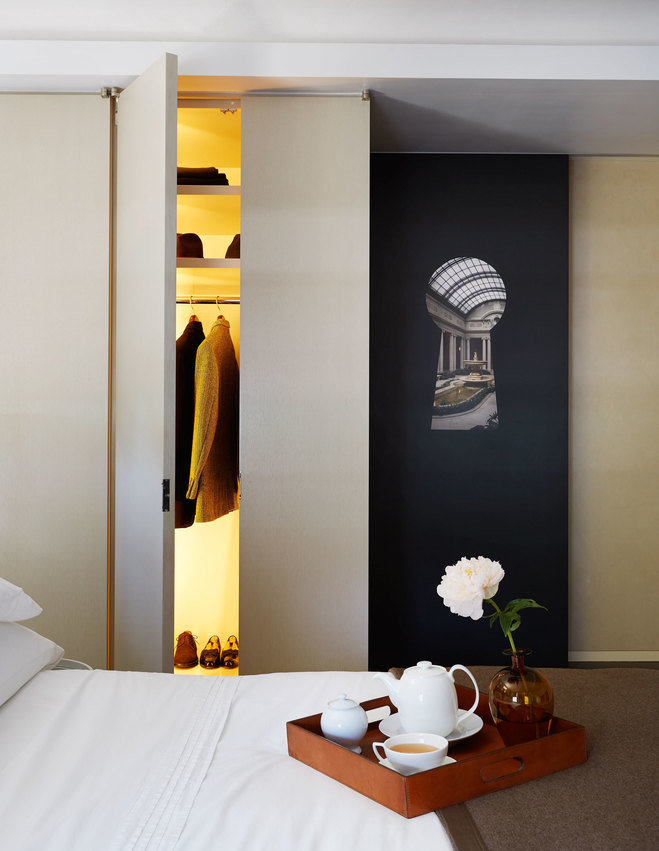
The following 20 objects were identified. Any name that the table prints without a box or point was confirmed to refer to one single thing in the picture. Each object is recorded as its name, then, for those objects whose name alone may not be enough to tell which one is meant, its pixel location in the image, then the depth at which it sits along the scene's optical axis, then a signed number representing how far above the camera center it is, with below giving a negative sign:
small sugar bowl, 1.20 -0.49
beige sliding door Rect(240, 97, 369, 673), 2.83 +0.14
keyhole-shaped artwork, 3.56 +0.39
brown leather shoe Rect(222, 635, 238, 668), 3.23 -1.03
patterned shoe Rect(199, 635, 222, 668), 3.22 -1.03
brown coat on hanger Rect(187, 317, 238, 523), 2.98 -0.04
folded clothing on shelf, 3.06 +1.00
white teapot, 1.20 -0.46
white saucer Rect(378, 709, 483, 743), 1.23 -0.52
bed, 0.97 -0.55
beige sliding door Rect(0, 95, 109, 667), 2.78 +0.25
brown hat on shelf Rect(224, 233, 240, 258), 3.04 +0.70
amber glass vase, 1.28 -0.49
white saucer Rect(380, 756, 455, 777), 1.12 -0.52
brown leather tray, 1.04 -0.52
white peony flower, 1.29 -0.29
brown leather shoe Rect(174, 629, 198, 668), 3.23 -1.02
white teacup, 1.10 -0.50
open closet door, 2.26 +0.17
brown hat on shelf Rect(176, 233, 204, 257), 3.18 +0.75
